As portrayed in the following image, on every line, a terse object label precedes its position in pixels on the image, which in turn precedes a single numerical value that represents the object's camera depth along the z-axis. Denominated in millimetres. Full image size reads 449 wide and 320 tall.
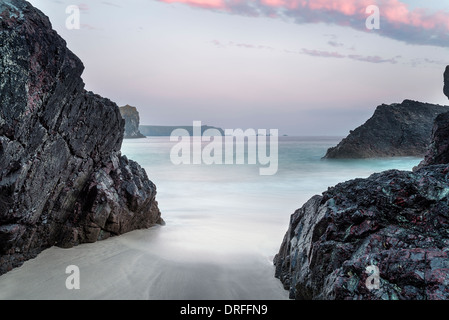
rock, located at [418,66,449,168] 7559
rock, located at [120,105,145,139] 175250
